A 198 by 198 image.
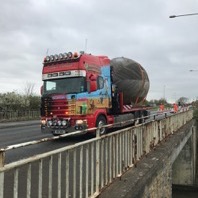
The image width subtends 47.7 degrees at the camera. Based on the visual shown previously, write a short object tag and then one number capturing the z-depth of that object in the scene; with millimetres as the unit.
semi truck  8485
